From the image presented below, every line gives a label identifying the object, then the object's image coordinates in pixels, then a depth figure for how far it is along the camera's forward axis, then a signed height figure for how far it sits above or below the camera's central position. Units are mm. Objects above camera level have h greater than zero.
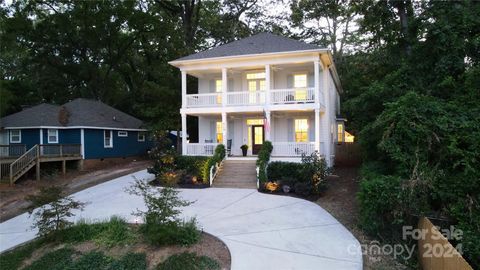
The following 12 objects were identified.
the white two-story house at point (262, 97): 18250 +2247
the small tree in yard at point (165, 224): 7777 -2056
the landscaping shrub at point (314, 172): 13573 -1570
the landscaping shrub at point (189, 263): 6777 -2574
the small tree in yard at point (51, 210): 8797 -1914
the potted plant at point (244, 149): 19875 -786
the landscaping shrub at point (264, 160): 15234 -1235
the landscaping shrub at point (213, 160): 16441 -1249
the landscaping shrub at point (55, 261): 7578 -2825
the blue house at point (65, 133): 21325 +307
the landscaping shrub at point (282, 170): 15617 -1603
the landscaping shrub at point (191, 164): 17541 -1460
